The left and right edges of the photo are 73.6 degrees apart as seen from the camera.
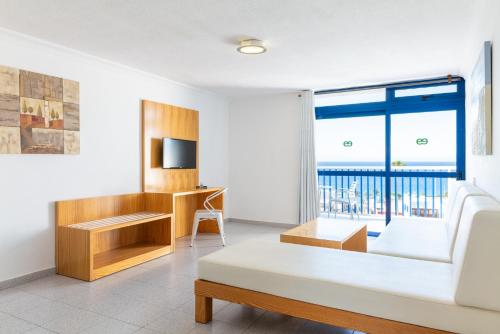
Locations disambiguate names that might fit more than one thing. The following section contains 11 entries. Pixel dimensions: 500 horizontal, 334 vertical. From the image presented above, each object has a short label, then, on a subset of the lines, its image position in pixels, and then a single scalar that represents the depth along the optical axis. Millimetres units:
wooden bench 3334
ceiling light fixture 3344
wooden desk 5208
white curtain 5660
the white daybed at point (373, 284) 1580
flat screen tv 4801
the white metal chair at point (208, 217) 4715
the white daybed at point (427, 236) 2596
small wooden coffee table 3213
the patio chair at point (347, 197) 6414
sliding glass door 4957
